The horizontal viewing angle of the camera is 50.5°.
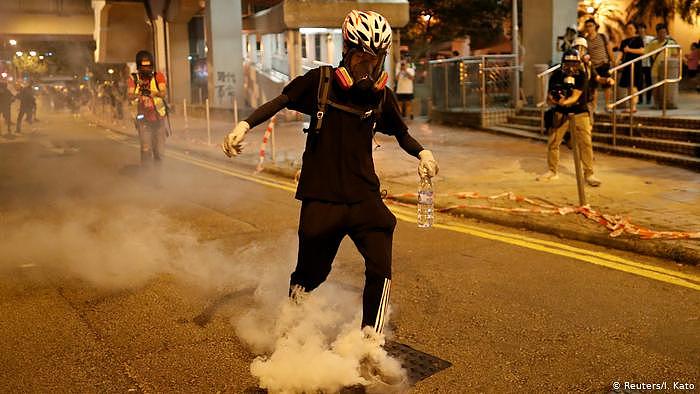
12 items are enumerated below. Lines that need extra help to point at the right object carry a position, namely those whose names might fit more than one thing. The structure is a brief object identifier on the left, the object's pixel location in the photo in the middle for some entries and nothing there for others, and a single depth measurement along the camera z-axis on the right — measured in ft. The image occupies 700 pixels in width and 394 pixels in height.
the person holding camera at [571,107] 30.45
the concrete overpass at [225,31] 60.23
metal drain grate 13.04
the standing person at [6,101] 76.13
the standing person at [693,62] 71.15
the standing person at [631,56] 46.19
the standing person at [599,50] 41.46
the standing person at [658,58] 45.37
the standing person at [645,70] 48.39
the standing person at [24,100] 84.02
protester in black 12.22
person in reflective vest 39.78
